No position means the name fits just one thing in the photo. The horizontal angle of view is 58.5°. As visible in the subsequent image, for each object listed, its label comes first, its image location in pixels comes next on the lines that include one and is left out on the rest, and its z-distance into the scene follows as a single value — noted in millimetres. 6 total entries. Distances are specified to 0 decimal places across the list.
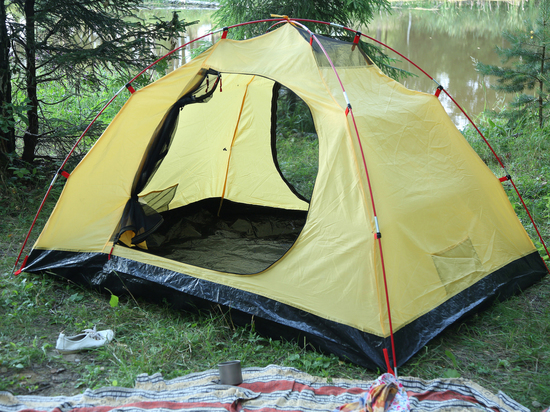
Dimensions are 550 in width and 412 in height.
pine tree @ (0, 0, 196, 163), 4062
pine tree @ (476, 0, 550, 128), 5270
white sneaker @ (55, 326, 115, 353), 2375
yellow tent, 2303
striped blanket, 1971
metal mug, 2121
